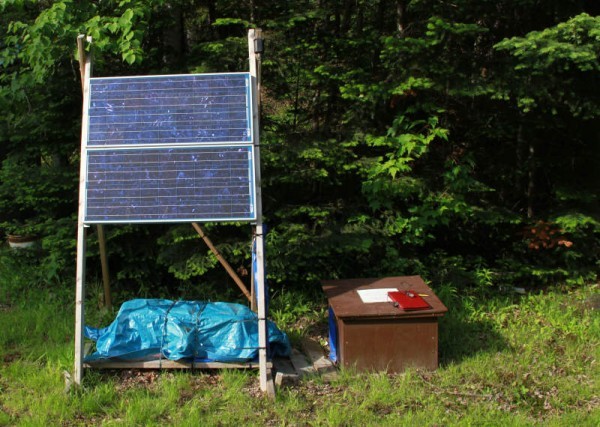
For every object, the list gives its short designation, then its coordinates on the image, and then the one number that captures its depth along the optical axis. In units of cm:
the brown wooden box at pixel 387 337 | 454
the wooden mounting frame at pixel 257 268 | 420
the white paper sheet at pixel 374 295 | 479
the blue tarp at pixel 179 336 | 445
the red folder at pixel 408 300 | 455
